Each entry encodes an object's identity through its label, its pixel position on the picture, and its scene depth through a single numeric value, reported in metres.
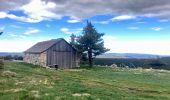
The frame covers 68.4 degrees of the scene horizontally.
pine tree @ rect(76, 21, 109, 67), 35.47
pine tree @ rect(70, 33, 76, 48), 38.71
